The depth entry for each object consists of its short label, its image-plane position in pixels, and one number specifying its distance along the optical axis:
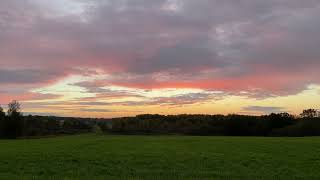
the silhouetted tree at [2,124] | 111.85
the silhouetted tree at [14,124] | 111.19
